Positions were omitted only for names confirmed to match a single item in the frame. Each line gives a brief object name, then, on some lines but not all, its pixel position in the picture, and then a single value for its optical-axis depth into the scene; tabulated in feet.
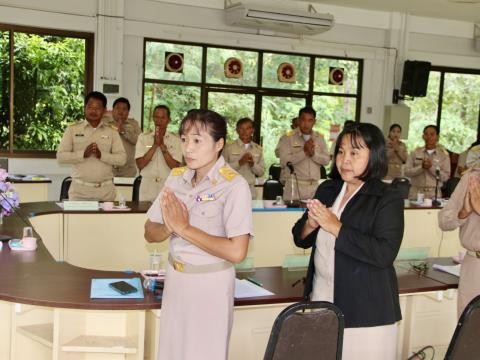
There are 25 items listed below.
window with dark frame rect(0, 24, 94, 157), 25.72
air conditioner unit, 26.99
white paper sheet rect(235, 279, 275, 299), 8.09
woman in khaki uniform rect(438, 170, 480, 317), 8.73
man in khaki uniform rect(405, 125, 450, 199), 22.70
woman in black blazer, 6.60
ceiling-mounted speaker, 31.65
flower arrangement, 11.44
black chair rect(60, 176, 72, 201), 18.08
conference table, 7.52
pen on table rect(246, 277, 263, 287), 8.81
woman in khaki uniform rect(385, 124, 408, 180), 27.81
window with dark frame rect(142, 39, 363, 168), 28.07
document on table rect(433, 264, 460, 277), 10.11
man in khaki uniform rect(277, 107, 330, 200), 20.62
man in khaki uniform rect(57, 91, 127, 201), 16.20
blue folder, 7.45
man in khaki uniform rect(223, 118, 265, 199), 21.26
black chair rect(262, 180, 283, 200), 20.68
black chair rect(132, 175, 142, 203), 18.92
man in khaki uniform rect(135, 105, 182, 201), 17.56
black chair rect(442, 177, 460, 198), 23.28
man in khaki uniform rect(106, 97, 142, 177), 22.24
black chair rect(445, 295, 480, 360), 6.27
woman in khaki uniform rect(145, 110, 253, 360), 6.62
